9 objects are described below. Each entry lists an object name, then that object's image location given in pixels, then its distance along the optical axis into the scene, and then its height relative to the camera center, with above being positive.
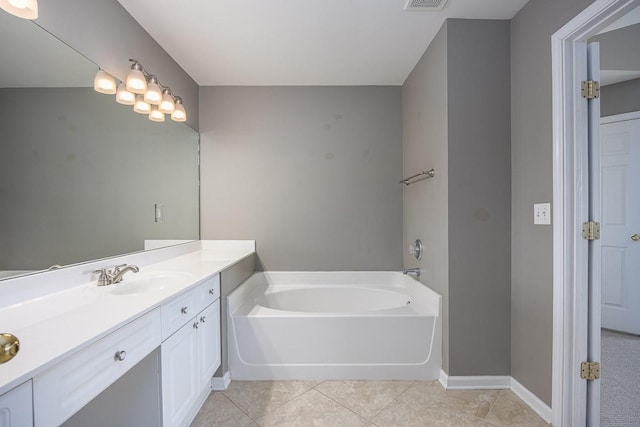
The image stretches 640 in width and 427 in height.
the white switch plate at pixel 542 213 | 1.56 -0.01
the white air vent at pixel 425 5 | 1.66 +1.21
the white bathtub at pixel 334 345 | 1.96 -0.91
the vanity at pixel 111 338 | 0.71 -0.41
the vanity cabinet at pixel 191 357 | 1.28 -0.75
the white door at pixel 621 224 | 2.58 -0.12
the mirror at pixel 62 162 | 1.13 +0.25
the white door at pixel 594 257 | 1.45 -0.23
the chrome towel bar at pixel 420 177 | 2.08 +0.28
